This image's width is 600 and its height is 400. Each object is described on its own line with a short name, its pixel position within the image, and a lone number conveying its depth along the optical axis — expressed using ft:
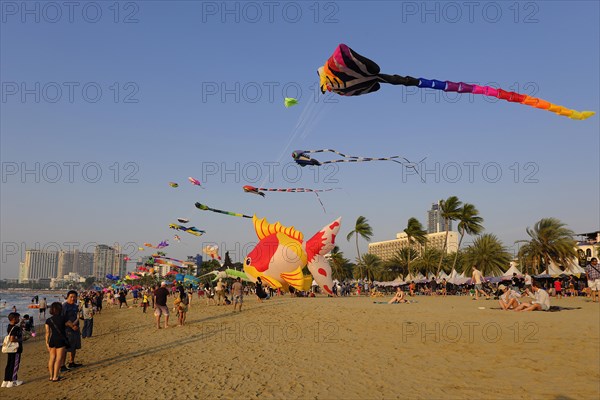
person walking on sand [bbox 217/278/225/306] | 80.80
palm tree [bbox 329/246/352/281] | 238.60
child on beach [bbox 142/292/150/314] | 79.78
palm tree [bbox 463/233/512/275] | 171.32
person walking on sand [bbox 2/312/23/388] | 25.18
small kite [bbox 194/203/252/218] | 88.79
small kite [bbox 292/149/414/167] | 49.42
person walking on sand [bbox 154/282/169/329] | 45.74
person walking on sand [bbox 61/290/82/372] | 27.53
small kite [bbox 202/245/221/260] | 133.80
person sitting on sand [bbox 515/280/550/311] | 46.44
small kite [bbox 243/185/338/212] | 71.69
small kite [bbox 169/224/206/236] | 110.24
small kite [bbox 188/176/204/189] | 86.36
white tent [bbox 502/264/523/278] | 110.89
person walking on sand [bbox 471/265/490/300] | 66.23
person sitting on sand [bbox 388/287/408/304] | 68.74
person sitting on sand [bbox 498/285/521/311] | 48.42
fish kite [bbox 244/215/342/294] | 87.35
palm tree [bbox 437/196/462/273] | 168.04
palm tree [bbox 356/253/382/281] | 255.70
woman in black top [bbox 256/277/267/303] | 91.45
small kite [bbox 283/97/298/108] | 31.08
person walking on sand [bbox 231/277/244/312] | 65.92
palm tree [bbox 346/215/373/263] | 211.61
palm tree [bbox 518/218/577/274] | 125.70
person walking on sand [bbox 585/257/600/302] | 62.81
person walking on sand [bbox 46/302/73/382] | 24.76
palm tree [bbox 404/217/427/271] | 195.21
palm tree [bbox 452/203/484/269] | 165.37
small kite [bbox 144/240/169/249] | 168.96
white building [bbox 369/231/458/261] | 629.96
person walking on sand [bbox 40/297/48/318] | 95.59
